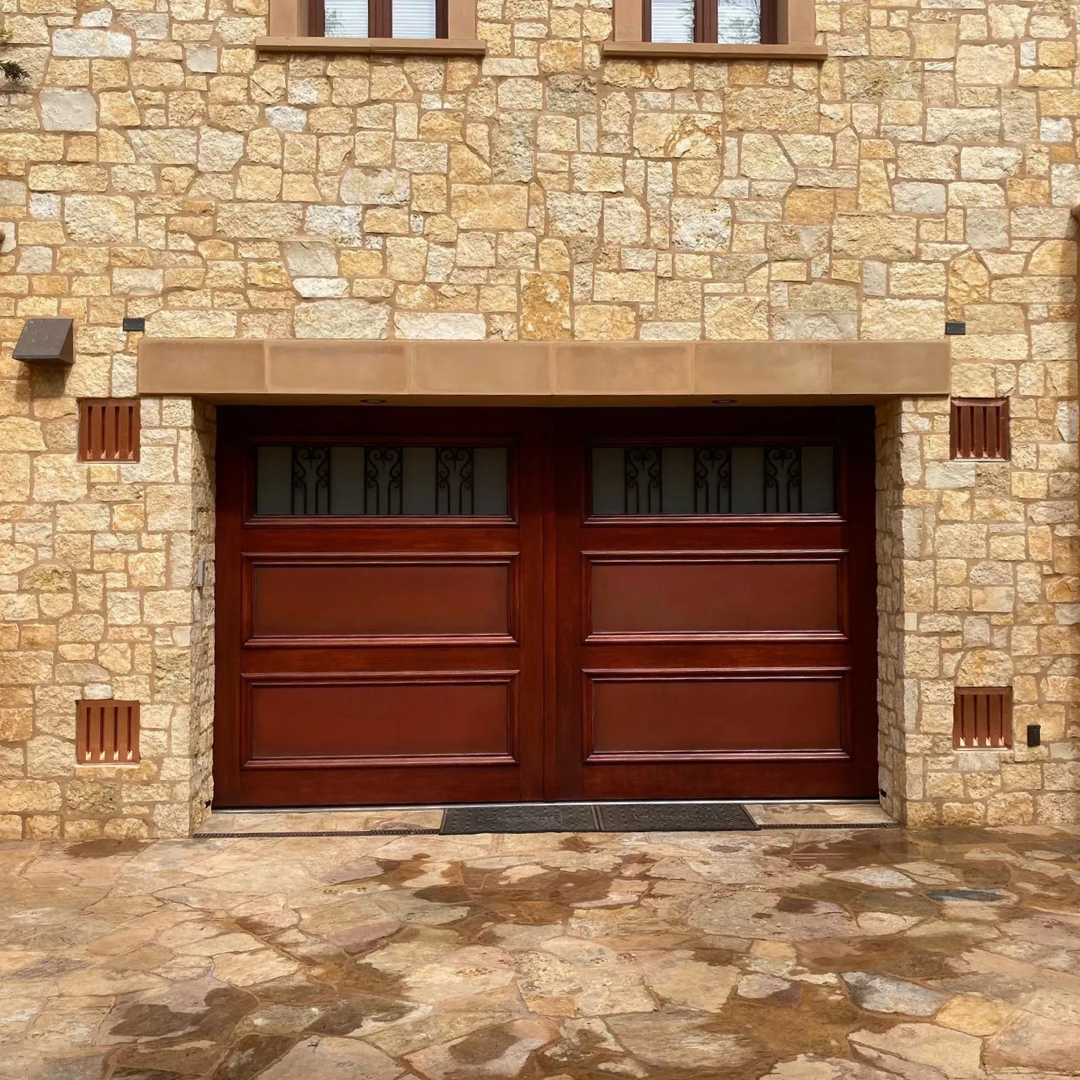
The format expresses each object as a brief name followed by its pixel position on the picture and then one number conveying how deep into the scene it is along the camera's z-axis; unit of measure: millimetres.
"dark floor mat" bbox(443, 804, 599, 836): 5875
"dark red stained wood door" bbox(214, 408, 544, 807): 6289
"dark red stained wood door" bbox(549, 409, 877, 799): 6395
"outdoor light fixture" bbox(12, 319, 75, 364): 5586
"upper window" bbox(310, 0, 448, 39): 6227
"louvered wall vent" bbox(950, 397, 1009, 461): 6008
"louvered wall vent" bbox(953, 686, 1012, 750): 5996
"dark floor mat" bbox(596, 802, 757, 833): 5871
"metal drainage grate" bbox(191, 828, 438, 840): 5812
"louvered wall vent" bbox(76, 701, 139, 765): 5816
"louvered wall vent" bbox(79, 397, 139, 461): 5832
